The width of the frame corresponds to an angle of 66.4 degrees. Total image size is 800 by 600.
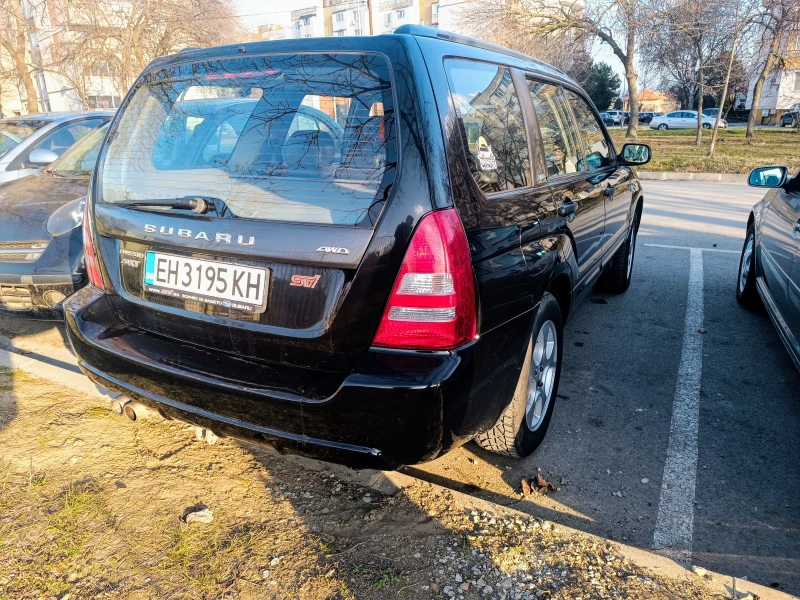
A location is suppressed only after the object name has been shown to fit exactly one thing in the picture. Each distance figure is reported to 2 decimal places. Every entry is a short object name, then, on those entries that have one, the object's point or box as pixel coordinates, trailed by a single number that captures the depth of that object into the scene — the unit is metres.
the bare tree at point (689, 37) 23.14
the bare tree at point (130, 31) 20.17
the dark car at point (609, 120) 51.57
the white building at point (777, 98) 50.09
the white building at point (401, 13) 67.69
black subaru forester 1.99
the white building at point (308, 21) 75.62
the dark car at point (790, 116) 43.09
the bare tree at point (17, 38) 16.70
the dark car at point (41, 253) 4.07
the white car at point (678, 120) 49.10
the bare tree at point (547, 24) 26.77
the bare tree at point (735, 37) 19.93
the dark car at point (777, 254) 3.41
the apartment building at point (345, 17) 70.78
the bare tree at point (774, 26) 22.03
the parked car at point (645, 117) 55.97
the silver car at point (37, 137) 6.01
